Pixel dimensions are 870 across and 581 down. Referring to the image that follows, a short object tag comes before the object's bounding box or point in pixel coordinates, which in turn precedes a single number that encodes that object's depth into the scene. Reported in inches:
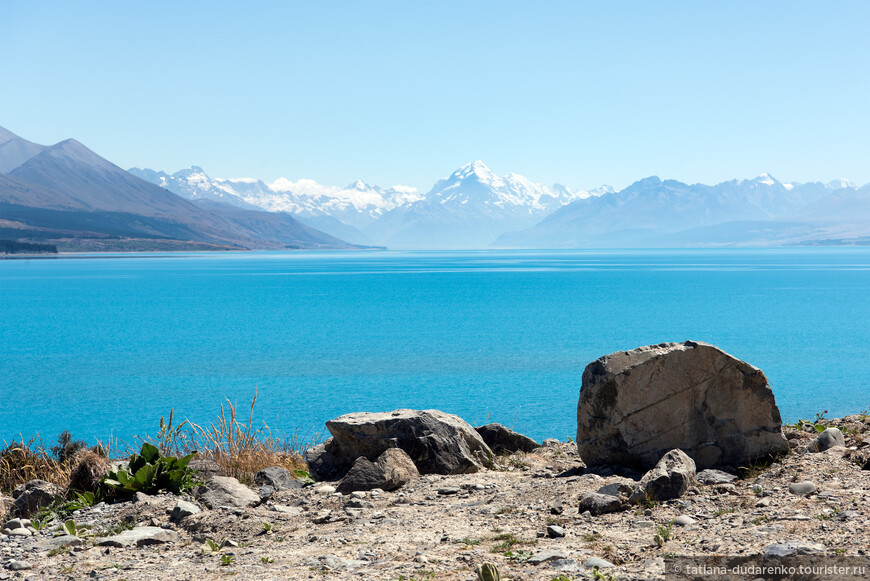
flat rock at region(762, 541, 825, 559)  183.0
